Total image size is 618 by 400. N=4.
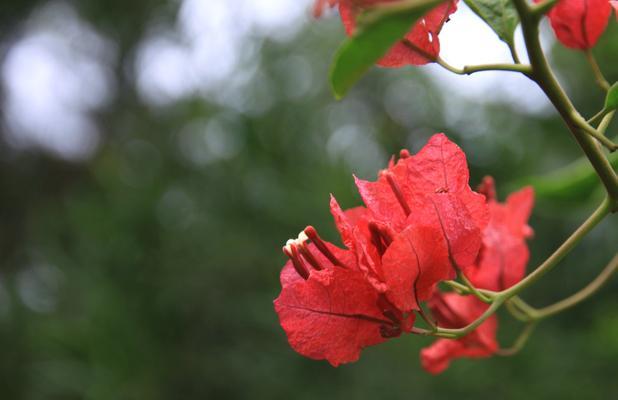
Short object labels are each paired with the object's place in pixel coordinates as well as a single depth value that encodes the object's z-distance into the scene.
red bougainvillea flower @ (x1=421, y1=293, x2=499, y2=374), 0.44
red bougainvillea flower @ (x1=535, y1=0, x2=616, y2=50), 0.42
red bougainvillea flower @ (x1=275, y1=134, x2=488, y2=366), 0.38
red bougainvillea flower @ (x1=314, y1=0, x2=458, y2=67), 0.38
